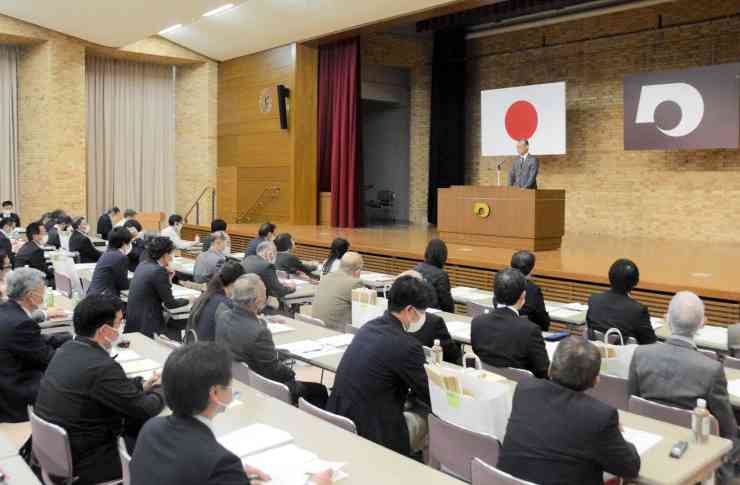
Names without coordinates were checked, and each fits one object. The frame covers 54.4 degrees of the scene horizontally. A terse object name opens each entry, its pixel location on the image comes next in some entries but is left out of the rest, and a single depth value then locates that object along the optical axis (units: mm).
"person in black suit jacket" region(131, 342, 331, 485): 1944
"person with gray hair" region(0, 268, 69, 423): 3873
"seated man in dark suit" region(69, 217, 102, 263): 9000
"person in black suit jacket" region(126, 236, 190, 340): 5598
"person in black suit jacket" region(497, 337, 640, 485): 2377
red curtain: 14844
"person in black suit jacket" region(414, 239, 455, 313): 5828
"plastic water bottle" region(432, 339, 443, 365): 3765
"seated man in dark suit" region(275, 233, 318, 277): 7832
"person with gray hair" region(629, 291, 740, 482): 3217
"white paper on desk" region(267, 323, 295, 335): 4808
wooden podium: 9398
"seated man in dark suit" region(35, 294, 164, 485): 2891
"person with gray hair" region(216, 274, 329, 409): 3873
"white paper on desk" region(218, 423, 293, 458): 2635
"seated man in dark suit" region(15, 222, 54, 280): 7895
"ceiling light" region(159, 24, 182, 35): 14956
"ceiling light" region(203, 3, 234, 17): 13185
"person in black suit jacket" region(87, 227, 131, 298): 6281
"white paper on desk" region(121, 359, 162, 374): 3699
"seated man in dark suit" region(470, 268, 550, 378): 3762
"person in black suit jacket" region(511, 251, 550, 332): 5391
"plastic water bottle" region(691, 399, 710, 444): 2734
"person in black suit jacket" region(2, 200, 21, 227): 11655
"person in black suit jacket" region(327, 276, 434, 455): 3199
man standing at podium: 9742
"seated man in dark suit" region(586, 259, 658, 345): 4664
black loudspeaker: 15141
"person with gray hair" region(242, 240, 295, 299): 6348
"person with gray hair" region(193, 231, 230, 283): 7422
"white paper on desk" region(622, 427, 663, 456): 2723
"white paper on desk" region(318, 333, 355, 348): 4457
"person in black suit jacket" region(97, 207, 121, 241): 11891
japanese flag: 13922
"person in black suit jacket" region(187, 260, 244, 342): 4457
